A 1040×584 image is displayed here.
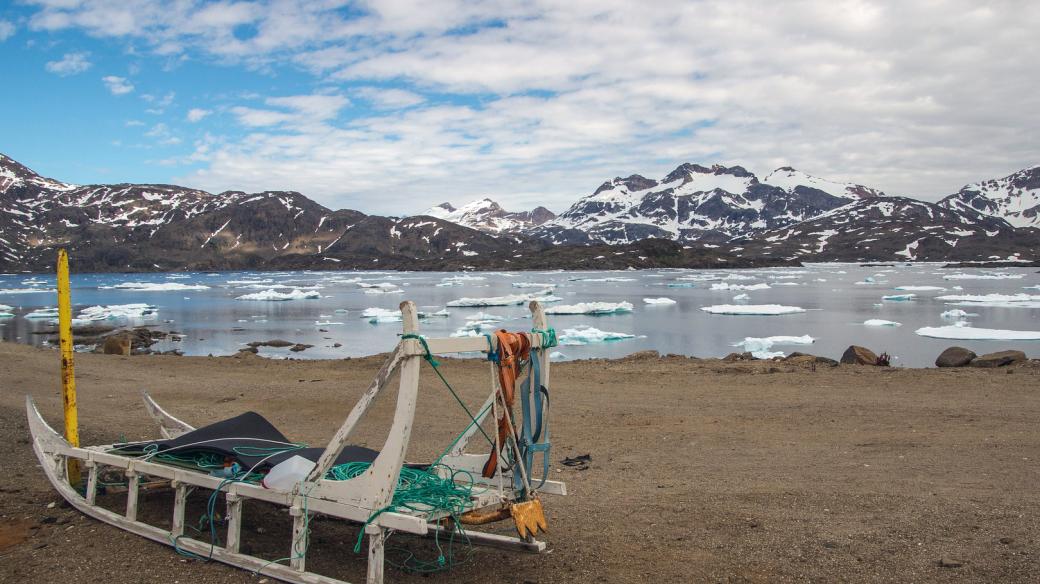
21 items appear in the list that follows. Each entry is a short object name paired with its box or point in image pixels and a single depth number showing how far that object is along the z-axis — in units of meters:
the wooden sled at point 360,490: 4.15
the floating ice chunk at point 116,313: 45.31
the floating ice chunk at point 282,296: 64.19
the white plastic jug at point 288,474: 4.68
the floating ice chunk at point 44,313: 45.83
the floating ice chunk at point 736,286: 73.06
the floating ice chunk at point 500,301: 51.32
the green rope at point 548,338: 5.08
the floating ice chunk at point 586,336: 28.75
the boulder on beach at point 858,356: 18.00
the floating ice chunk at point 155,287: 86.31
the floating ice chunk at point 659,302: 51.09
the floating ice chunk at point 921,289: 66.69
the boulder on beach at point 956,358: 17.39
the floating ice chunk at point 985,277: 93.03
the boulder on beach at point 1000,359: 16.31
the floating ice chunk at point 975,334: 27.78
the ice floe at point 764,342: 26.13
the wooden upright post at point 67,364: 6.38
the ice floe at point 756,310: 42.19
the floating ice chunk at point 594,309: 43.31
